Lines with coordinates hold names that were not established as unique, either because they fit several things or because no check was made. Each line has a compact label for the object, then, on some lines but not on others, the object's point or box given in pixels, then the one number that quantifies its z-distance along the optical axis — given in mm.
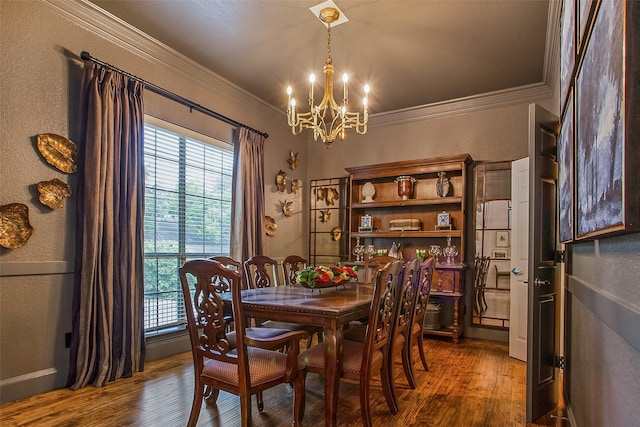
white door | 3699
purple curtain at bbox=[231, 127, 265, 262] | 4371
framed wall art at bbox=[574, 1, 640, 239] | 890
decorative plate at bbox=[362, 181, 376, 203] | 5309
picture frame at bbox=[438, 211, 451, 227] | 4637
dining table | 2096
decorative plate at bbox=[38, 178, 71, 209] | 2715
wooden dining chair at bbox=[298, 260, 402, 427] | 2158
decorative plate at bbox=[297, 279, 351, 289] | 2698
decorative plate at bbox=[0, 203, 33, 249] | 2521
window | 3580
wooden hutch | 4406
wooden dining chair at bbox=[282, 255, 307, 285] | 3773
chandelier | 2861
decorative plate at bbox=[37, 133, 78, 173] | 2738
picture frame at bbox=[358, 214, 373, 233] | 5156
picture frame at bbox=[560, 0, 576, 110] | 1803
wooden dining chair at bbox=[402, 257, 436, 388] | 2840
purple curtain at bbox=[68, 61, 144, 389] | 2842
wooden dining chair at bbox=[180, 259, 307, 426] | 1896
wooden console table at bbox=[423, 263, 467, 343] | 4297
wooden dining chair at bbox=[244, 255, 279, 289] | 3390
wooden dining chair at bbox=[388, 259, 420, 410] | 2463
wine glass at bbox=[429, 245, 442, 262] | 4629
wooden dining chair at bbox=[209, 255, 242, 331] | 3034
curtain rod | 2983
